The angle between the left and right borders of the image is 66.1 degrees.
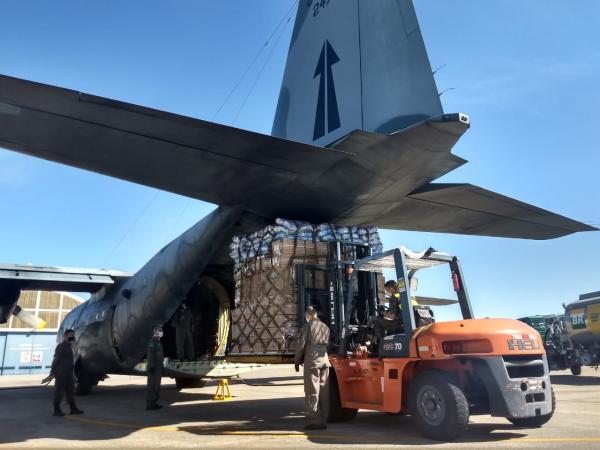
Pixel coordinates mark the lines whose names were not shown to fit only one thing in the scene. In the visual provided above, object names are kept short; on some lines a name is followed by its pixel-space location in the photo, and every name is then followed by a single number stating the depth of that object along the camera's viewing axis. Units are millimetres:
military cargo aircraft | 6730
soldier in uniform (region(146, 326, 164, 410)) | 11391
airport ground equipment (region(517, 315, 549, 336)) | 24938
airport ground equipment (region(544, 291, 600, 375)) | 17094
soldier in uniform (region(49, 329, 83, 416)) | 10406
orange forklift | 6141
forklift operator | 7336
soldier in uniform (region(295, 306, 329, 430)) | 7359
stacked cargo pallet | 8992
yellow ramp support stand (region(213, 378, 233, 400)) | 13441
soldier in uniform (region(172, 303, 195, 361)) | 14562
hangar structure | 31406
